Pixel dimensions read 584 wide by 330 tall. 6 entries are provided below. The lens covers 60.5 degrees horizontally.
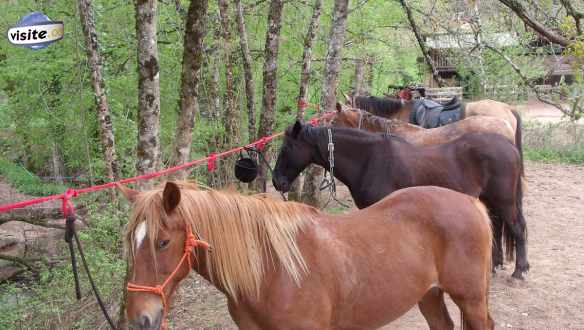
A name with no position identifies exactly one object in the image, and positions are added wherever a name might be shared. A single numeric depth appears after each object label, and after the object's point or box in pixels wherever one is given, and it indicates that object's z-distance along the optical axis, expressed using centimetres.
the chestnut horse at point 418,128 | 620
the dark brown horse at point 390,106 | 904
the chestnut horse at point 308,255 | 242
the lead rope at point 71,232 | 278
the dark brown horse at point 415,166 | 539
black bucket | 614
